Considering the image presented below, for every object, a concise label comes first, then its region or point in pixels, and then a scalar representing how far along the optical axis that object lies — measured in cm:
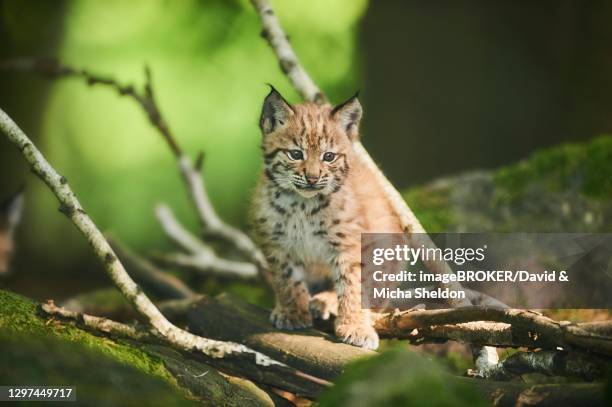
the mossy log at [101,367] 489
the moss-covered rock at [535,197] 968
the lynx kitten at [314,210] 648
